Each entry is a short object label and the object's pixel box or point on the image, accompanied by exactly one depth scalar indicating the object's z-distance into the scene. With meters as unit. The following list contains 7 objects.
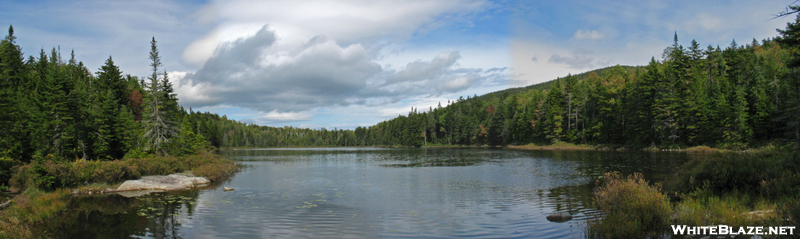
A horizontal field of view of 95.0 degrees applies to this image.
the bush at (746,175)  13.21
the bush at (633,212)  9.95
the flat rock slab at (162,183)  24.98
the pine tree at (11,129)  31.39
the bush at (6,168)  25.03
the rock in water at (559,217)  13.56
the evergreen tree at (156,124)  39.28
